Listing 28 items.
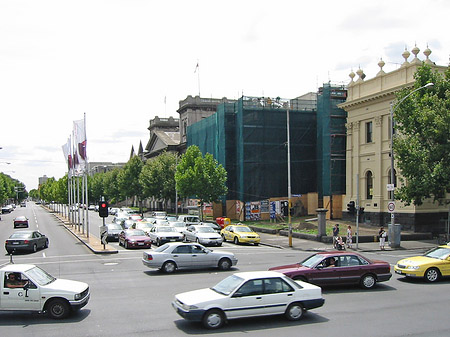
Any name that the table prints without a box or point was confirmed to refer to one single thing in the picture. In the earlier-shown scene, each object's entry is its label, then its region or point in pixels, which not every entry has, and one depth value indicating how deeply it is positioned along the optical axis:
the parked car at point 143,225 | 39.25
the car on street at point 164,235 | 32.50
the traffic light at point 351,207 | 34.84
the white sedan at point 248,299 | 11.23
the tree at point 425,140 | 29.98
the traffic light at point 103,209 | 31.51
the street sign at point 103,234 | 30.57
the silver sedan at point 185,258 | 20.55
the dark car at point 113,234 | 37.00
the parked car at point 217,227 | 42.65
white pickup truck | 12.29
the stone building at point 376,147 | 38.97
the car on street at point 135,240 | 31.42
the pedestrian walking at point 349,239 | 31.72
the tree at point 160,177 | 69.94
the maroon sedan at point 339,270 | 15.92
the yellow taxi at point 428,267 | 17.61
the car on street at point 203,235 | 32.41
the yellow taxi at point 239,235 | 34.56
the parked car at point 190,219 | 45.41
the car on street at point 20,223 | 53.44
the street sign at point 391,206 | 30.84
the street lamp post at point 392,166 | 31.79
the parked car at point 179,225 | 38.33
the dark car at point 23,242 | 29.30
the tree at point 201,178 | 50.94
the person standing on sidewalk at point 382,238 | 30.78
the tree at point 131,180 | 83.19
